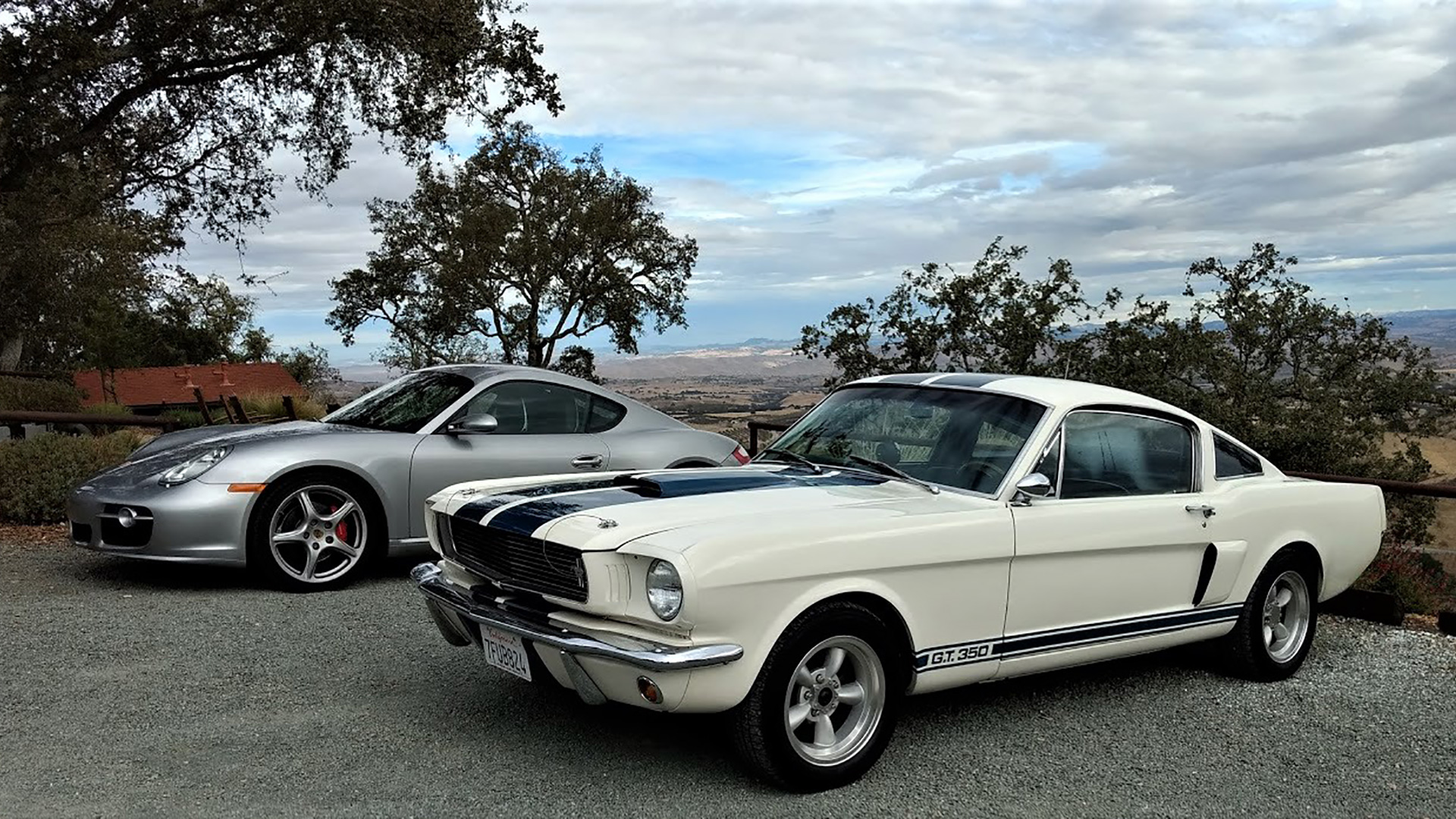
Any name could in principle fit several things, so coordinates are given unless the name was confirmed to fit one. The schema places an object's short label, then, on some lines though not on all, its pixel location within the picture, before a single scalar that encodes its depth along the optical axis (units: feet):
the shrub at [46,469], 32.09
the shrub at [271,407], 61.46
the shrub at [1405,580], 26.25
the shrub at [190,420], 36.93
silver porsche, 21.86
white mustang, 12.48
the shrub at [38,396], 71.00
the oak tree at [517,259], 134.00
